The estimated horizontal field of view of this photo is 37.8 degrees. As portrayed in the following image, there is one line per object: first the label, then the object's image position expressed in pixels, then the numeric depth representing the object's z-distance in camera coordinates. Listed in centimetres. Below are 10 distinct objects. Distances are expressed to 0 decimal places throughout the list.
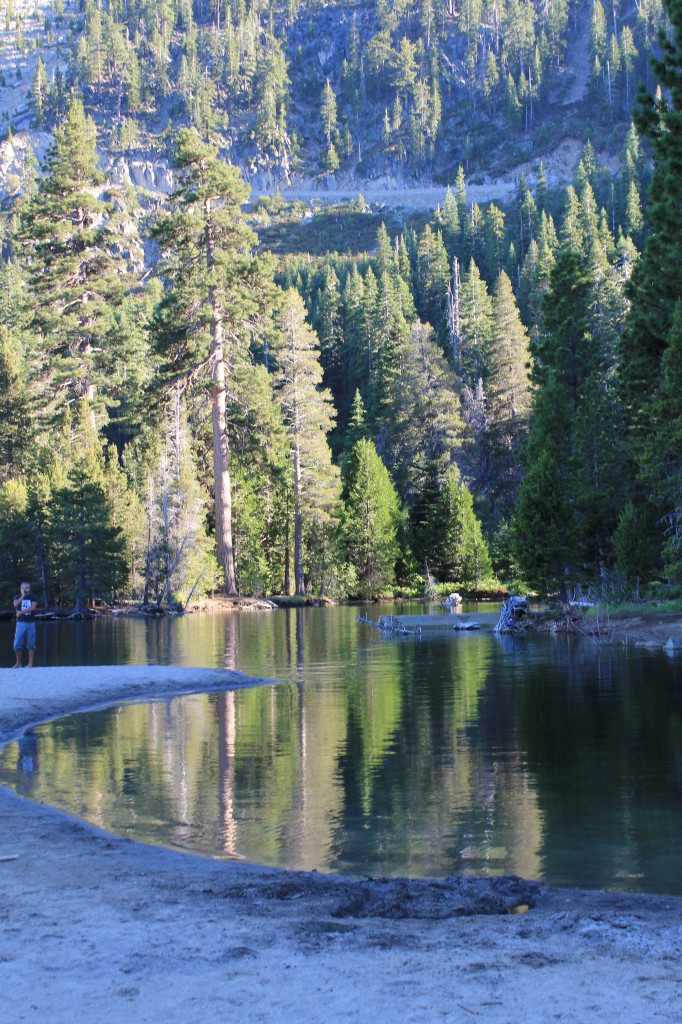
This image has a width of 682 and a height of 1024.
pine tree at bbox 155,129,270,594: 5169
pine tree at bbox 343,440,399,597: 6512
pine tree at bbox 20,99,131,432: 6175
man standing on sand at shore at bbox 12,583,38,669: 2075
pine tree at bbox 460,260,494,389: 8575
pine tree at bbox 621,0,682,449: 2202
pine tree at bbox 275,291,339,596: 6250
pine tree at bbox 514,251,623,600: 3519
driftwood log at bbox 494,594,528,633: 3412
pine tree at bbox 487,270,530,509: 7600
